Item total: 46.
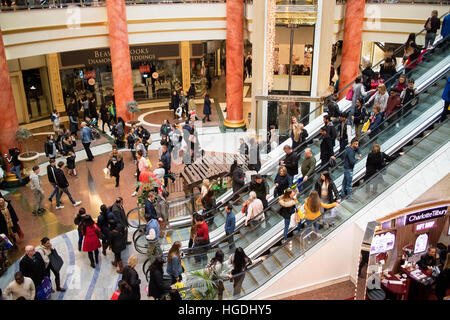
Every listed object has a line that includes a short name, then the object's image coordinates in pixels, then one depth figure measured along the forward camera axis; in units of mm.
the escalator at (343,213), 8945
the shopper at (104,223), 9273
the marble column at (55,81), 19703
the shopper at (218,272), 8031
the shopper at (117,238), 9078
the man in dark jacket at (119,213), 9273
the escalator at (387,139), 9988
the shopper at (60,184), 11531
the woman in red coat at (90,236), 9181
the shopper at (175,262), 8148
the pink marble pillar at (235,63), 17172
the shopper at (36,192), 11151
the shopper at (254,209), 9352
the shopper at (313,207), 8836
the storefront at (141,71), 20312
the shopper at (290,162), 9977
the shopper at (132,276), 7484
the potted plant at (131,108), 16781
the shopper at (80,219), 9164
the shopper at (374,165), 9109
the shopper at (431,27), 12383
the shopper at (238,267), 8188
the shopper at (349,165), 9312
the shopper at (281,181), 9695
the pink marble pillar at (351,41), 16250
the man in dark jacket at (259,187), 9625
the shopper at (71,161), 13578
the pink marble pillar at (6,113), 13164
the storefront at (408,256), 8602
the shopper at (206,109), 19234
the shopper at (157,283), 7668
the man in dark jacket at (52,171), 11500
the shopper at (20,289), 7567
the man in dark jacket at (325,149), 10188
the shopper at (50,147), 13527
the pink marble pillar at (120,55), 16214
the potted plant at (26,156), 13367
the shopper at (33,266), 8039
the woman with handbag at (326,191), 9012
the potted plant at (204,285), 7926
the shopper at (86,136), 14444
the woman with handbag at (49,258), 8406
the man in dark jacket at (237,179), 10578
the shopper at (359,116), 11102
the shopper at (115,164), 12557
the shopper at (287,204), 8938
